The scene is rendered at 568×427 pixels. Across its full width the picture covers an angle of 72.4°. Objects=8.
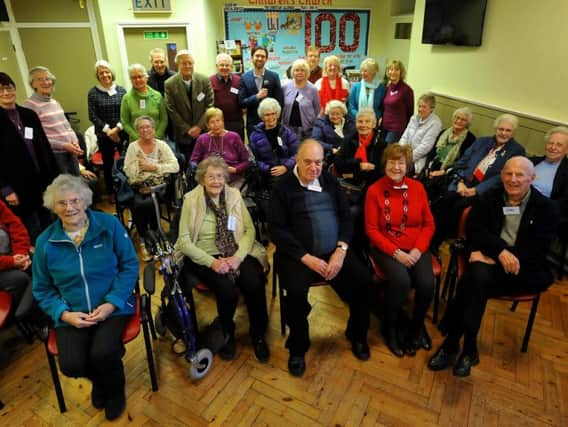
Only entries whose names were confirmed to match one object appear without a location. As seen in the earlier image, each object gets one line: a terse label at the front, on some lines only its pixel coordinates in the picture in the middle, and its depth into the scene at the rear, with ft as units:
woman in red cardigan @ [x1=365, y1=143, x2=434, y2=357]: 7.84
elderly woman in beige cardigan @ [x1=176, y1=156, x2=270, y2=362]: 7.55
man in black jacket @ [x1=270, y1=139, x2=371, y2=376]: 7.51
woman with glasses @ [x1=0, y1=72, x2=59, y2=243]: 9.43
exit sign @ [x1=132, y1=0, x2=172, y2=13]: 17.75
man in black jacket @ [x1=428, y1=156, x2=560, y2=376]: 7.19
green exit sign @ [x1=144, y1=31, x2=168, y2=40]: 18.58
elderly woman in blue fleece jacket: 6.20
